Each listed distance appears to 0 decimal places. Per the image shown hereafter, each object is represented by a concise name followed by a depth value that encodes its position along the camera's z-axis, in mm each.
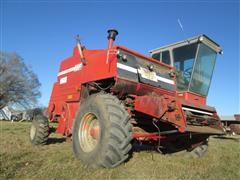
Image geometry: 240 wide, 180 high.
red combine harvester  3188
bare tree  27648
